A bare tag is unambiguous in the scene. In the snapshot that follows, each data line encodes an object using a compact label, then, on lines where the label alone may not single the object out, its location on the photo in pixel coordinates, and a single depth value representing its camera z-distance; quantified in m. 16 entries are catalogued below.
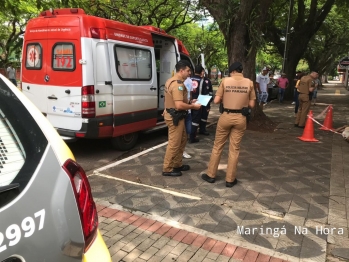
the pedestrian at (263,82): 11.91
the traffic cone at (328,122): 8.94
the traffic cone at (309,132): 7.46
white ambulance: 5.21
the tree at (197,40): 25.68
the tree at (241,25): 7.81
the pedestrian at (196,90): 6.80
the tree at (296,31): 15.42
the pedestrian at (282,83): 15.60
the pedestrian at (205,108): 7.08
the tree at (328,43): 23.36
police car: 1.20
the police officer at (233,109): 4.21
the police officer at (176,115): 4.43
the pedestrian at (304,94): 9.02
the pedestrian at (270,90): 17.52
